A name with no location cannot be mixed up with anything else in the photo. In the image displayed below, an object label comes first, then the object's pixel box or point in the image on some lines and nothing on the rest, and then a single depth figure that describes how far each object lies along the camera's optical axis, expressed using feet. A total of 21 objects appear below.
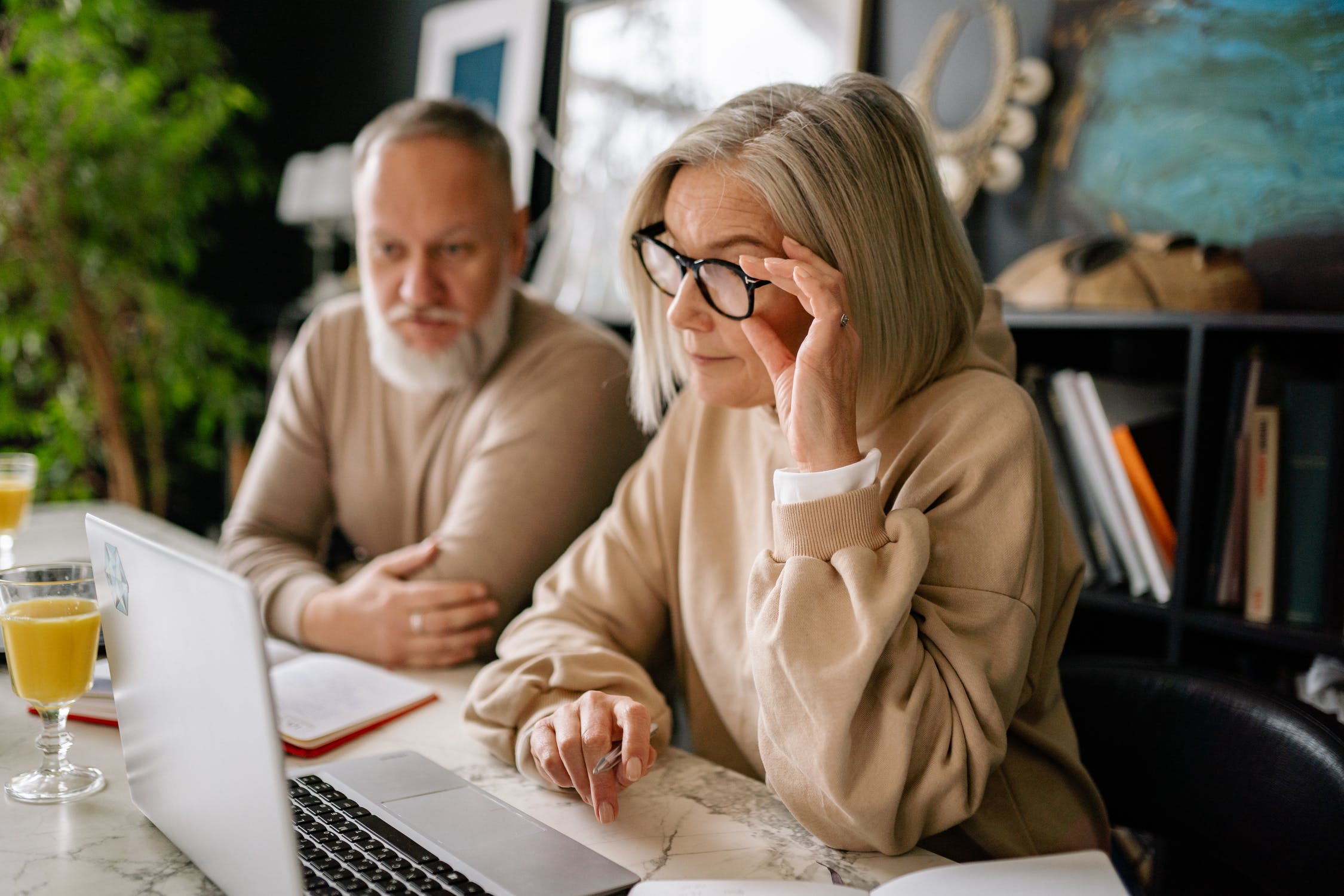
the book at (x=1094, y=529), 5.61
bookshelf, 4.99
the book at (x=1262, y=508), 5.05
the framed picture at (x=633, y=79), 8.29
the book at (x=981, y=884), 2.53
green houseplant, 10.98
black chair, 3.11
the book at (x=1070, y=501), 5.64
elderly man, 4.92
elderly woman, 2.88
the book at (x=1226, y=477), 5.12
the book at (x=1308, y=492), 4.91
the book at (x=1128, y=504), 5.42
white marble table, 2.68
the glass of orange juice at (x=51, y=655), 3.19
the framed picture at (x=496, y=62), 10.78
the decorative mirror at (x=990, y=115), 6.89
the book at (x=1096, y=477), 5.53
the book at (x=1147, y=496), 5.43
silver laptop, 2.13
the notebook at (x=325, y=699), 3.63
